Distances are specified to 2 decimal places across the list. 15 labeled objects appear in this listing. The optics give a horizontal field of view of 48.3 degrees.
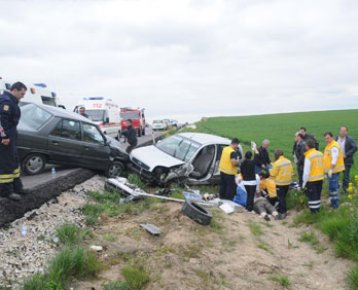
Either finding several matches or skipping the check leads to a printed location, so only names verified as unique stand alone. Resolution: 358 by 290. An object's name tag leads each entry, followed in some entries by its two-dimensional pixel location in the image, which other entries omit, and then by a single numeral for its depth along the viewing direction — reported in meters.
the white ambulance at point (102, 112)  21.80
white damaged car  10.69
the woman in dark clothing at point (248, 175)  9.93
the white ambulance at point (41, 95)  15.64
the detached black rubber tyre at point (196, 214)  7.70
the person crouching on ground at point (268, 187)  10.57
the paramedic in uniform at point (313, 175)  8.83
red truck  31.83
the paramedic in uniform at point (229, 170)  10.25
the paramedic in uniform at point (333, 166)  9.30
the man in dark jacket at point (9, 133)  5.86
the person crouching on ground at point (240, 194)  10.33
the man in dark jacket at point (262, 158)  11.55
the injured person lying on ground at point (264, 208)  9.74
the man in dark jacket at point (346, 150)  10.38
